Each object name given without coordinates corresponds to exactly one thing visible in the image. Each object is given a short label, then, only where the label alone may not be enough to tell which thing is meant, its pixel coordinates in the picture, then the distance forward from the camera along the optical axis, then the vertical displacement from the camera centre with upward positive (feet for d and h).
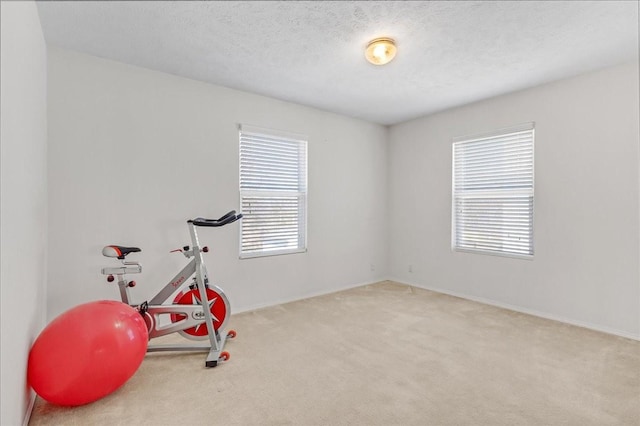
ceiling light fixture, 8.18 +4.32
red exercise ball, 5.71 -2.65
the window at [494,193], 11.99 +0.92
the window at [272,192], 12.13 +0.89
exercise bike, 7.97 -2.51
